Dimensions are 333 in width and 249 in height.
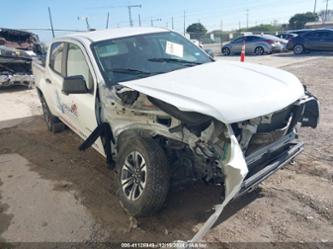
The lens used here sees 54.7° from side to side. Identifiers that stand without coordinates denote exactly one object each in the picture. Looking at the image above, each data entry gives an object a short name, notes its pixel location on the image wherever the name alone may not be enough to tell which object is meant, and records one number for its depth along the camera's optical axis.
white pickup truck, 2.68
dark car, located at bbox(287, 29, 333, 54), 19.72
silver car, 22.20
